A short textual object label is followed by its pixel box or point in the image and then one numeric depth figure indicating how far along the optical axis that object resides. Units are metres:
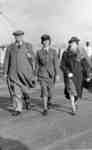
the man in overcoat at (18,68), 12.28
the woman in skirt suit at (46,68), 12.41
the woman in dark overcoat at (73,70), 12.05
